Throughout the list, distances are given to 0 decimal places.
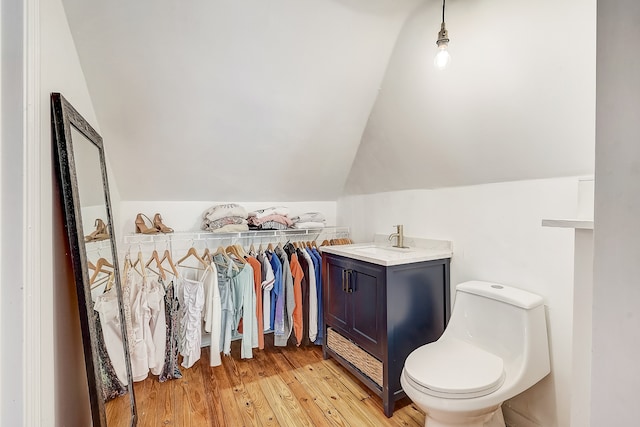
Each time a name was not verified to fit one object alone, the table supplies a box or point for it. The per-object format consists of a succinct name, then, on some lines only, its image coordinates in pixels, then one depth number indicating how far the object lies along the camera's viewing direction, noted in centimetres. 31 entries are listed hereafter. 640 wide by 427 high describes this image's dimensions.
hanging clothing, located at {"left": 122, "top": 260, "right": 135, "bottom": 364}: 183
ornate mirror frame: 104
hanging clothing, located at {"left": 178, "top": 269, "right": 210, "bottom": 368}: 215
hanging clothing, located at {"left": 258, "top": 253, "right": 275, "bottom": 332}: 237
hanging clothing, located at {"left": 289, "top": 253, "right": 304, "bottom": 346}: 246
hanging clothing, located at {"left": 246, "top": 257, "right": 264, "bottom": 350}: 236
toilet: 130
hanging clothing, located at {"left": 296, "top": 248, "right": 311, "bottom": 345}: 254
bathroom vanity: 179
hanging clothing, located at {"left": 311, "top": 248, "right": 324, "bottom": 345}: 255
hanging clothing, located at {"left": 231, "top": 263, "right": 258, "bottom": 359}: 229
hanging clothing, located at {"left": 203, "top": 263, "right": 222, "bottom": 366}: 221
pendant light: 139
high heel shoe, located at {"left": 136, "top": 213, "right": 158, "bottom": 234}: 226
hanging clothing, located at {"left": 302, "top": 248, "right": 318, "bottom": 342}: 248
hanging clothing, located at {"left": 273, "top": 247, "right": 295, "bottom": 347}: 243
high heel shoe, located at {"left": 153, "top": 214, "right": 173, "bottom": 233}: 233
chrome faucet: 232
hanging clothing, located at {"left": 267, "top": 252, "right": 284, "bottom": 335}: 243
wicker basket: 187
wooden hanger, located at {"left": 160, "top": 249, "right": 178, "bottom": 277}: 223
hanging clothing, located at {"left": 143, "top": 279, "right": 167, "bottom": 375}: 198
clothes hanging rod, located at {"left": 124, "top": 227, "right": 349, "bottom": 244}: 227
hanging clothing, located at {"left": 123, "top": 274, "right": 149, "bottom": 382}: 188
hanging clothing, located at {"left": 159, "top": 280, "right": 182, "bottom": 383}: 212
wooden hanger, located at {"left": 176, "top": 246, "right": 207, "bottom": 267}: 240
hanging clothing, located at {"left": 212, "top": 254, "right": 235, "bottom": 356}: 229
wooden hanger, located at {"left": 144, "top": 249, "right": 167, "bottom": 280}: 219
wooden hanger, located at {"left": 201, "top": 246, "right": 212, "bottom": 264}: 243
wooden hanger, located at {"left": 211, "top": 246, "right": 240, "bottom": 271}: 236
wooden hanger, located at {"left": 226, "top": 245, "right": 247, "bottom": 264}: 243
